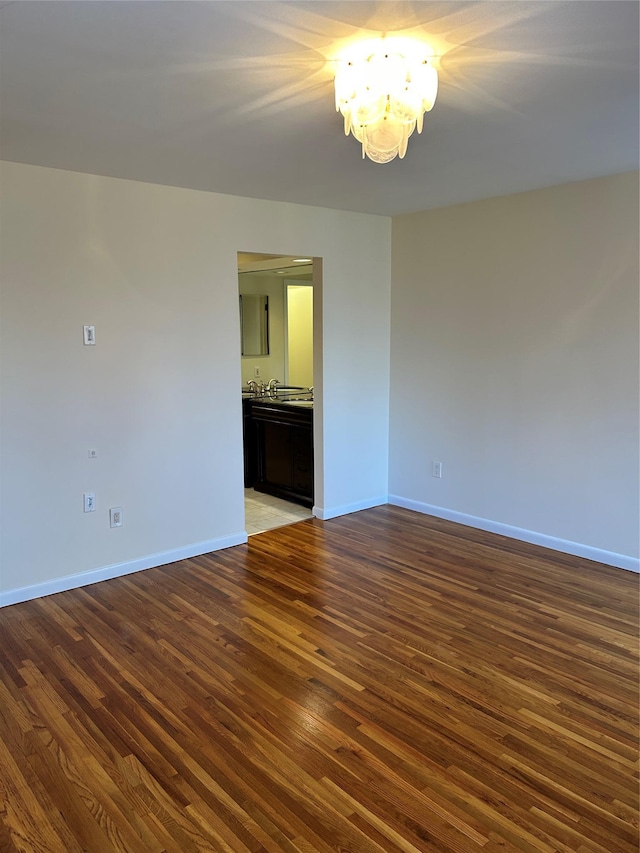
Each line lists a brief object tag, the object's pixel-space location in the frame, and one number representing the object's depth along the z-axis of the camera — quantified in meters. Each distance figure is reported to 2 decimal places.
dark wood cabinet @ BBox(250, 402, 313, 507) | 5.22
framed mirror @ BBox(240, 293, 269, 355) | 6.46
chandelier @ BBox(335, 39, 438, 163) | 1.98
